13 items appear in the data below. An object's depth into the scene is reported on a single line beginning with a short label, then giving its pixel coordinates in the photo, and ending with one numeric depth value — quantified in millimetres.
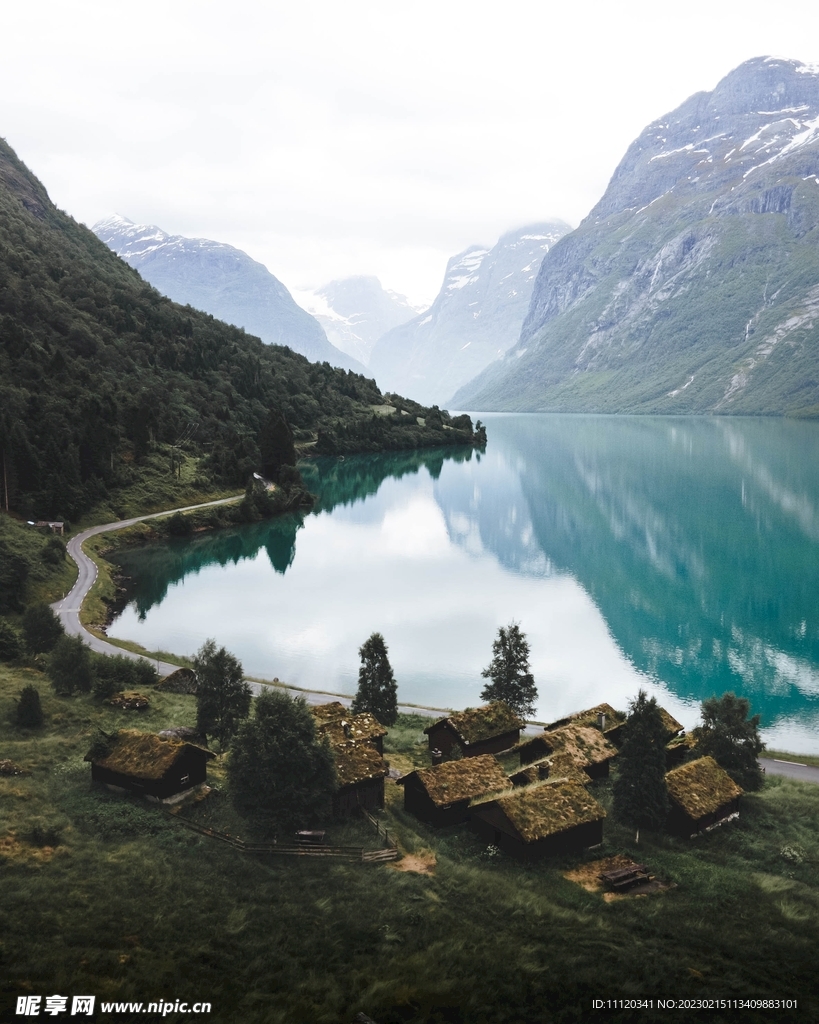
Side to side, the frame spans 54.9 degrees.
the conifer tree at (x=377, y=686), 51812
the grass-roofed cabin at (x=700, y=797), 37219
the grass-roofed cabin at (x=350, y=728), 41750
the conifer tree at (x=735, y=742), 41812
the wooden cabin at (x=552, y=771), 40281
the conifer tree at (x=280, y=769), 35406
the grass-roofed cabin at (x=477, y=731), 46438
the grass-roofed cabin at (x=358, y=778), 37531
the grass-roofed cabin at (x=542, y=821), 34781
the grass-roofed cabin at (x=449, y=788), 37938
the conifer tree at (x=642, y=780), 37375
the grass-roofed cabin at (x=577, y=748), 43562
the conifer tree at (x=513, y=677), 55000
